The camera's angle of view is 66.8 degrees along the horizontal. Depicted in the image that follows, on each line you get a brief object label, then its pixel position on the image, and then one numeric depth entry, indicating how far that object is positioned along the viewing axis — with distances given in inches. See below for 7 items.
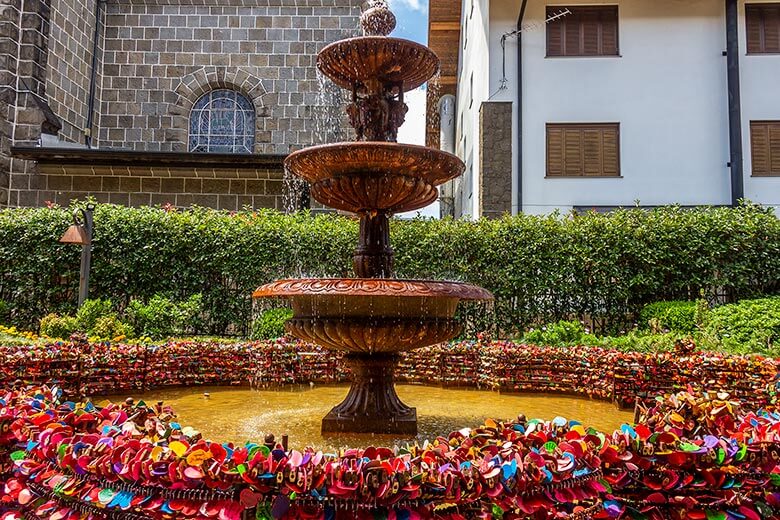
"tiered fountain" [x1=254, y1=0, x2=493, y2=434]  185.8
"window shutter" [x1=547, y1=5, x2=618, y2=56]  616.1
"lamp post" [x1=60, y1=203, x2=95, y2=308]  405.4
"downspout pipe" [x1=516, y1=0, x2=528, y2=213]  595.5
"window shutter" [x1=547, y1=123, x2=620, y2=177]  597.9
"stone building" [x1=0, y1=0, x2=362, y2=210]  671.1
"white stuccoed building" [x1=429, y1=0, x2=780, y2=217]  594.9
